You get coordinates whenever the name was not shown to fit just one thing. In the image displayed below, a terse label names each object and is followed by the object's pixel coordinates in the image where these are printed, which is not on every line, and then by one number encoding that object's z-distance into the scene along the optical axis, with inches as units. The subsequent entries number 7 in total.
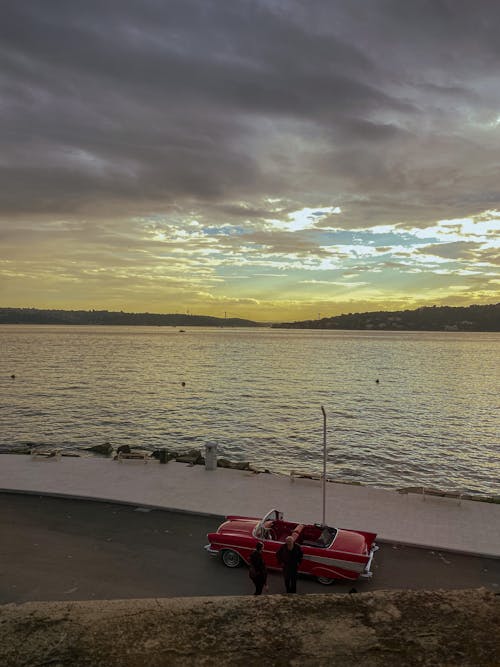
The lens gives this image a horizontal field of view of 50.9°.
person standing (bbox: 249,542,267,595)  406.6
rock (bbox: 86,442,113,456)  1190.9
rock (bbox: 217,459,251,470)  896.9
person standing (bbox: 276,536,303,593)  409.1
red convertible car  446.9
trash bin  813.2
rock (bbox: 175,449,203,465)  893.3
